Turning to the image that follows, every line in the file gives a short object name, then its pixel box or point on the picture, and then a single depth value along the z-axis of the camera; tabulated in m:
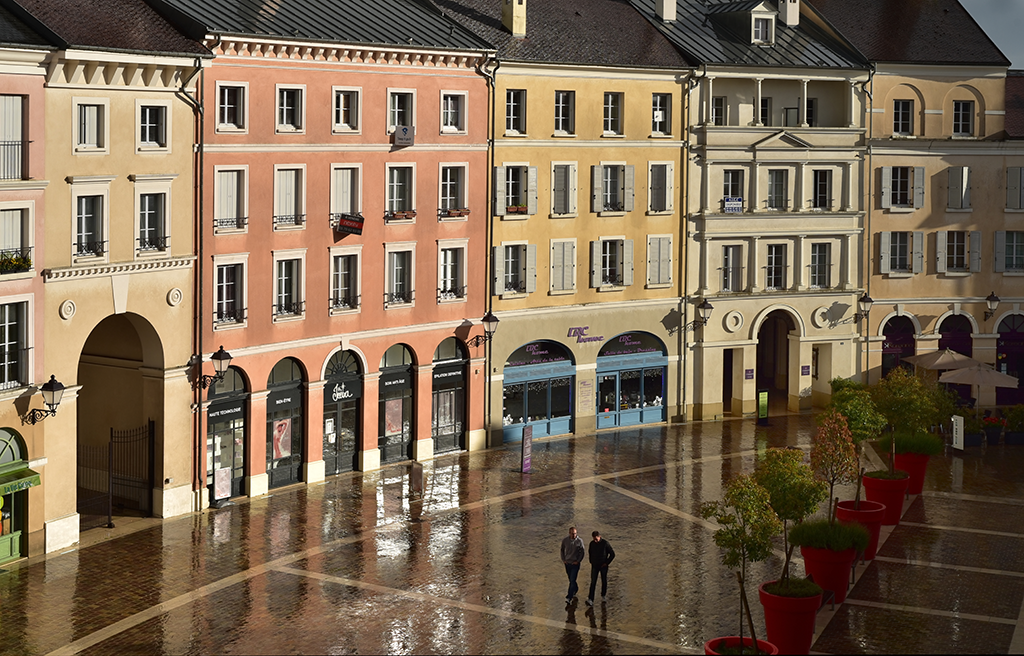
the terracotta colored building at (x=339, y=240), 48.47
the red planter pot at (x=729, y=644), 32.22
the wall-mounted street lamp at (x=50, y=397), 41.53
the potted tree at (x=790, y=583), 33.84
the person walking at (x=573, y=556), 38.53
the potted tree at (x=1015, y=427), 60.16
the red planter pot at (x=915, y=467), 49.91
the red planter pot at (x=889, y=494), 46.34
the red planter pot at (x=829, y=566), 38.00
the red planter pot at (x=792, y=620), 33.75
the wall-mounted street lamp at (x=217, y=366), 46.91
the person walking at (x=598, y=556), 38.44
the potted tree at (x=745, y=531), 32.47
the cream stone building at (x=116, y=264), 42.56
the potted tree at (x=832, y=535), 37.91
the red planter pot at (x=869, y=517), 42.25
